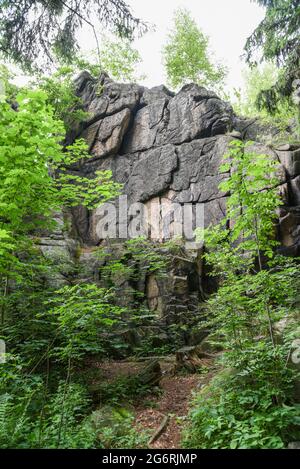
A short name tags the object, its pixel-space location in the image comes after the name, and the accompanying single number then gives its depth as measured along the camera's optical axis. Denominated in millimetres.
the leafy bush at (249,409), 3891
